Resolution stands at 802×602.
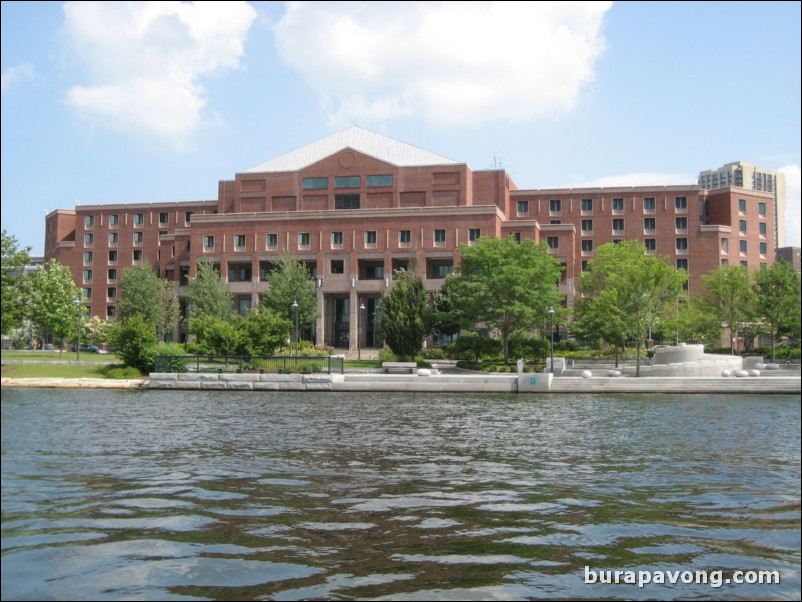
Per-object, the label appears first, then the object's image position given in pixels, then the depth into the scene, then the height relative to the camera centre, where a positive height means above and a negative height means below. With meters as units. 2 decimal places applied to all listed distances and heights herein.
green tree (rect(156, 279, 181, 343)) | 80.69 +2.24
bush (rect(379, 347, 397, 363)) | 59.06 -2.10
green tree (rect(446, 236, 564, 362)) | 56.97 +3.70
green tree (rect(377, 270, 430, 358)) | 58.41 +1.01
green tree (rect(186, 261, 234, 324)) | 71.19 +3.50
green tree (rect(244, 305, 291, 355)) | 47.16 -0.19
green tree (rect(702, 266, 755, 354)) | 57.88 +3.16
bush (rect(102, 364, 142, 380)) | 41.22 -2.49
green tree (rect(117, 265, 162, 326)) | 77.75 +4.10
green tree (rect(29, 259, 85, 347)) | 55.39 +1.69
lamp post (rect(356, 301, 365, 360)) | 84.09 +0.03
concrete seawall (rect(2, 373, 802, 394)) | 38.81 -2.93
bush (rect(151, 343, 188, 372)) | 41.47 -1.43
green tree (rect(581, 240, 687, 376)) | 53.25 +3.17
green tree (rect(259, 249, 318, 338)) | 67.69 +3.71
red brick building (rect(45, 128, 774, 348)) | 83.25 +13.54
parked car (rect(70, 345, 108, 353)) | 90.05 -2.37
